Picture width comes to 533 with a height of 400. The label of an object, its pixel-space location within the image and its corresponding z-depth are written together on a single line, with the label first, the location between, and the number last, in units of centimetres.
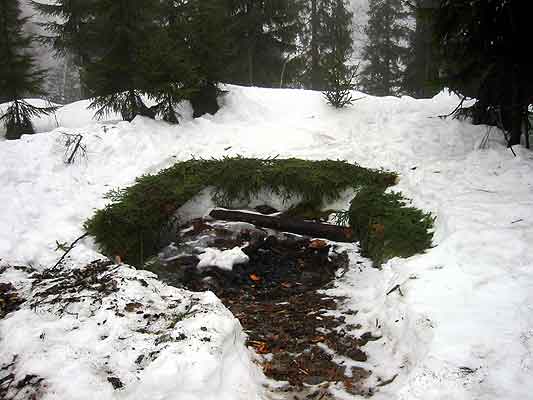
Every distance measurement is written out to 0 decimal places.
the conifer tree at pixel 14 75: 1438
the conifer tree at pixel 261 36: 1941
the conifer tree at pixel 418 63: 2045
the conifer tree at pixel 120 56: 1028
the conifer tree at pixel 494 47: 696
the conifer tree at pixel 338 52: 1222
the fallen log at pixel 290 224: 700
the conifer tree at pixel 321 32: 2562
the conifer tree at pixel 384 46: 2703
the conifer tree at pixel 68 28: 1806
